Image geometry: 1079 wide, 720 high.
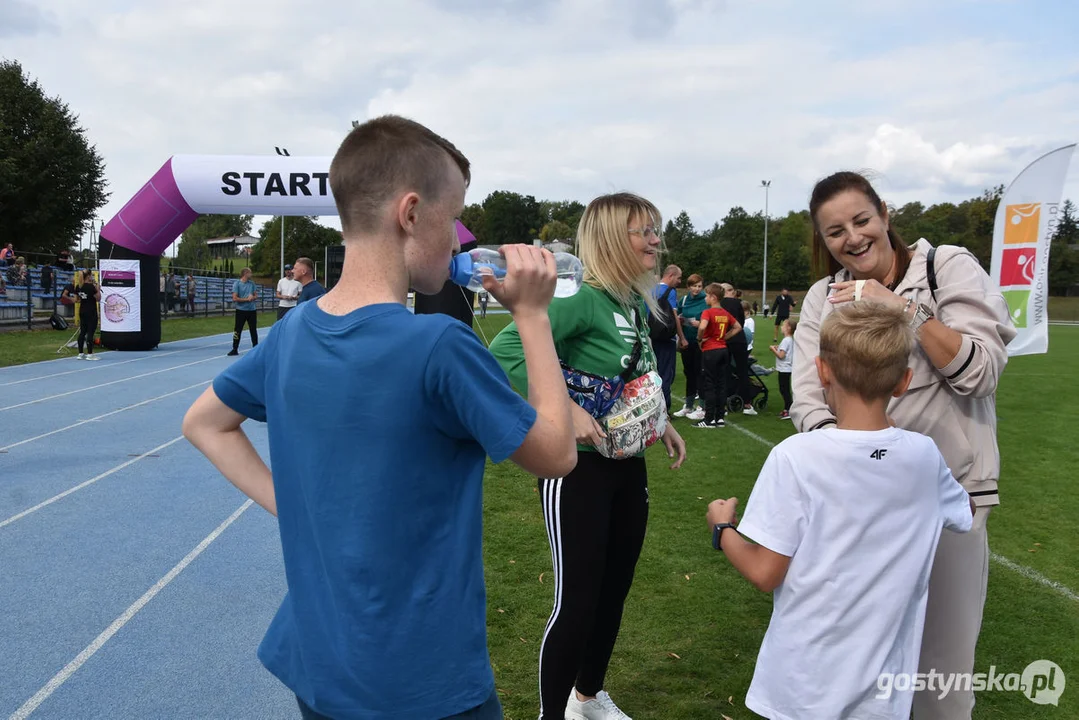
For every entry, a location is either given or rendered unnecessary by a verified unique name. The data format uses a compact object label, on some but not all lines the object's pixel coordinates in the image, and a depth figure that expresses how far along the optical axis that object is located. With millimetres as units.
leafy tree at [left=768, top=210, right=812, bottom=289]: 84188
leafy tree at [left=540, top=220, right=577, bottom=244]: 87625
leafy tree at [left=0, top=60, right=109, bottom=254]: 36344
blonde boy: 1938
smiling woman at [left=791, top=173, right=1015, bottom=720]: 2199
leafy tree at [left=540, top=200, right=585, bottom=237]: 116519
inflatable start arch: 14516
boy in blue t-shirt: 1320
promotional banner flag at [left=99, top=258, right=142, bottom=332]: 17172
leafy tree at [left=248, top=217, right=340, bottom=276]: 71125
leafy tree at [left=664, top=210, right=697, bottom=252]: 96438
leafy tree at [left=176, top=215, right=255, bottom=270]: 80700
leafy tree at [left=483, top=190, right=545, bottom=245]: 112875
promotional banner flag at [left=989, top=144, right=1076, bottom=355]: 10156
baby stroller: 11992
